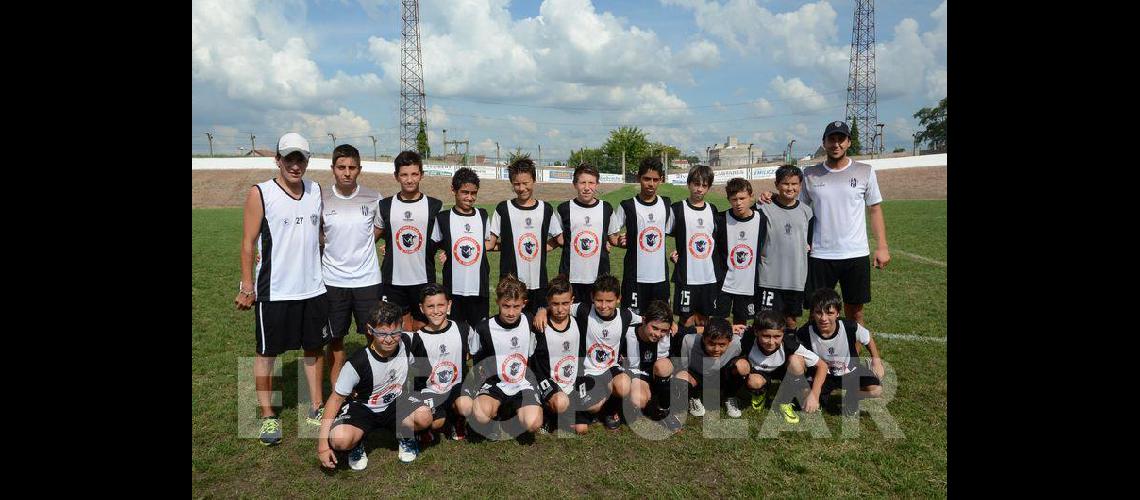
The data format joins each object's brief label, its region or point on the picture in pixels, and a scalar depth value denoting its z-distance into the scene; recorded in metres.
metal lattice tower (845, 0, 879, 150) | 45.66
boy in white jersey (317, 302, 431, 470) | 3.33
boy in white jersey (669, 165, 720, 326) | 4.62
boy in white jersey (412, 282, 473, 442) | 3.67
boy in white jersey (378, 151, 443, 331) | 4.31
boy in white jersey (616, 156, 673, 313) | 4.60
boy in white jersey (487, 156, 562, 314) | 4.51
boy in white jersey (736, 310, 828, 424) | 3.97
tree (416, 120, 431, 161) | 49.00
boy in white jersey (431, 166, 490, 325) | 4.41
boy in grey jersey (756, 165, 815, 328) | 4.52
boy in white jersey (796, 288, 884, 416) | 4.06
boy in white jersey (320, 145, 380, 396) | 3.97
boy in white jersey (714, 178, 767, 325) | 4.62
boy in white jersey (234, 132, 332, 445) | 3.60
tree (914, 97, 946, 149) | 69.81
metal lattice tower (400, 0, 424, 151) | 46.06
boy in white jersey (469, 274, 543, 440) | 3.81
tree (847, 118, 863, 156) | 48.27
